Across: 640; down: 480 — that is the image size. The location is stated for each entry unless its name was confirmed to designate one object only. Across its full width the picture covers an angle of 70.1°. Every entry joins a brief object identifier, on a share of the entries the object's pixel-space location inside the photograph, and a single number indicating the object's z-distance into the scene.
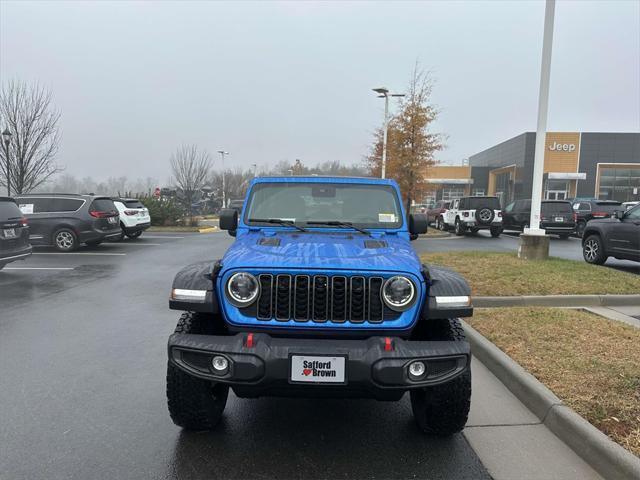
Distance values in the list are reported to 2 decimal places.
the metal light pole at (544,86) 9.26
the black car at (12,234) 8.84
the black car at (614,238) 9.39
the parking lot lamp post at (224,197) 47.26
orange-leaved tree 22.25
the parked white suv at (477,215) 19.73
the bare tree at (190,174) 31.45
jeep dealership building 46.12
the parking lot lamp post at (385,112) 21.92
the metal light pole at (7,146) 18.77
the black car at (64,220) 13.86
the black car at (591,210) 20.64
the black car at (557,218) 18.73
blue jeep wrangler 2.65
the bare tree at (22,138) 20.86
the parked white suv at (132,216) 17.28
